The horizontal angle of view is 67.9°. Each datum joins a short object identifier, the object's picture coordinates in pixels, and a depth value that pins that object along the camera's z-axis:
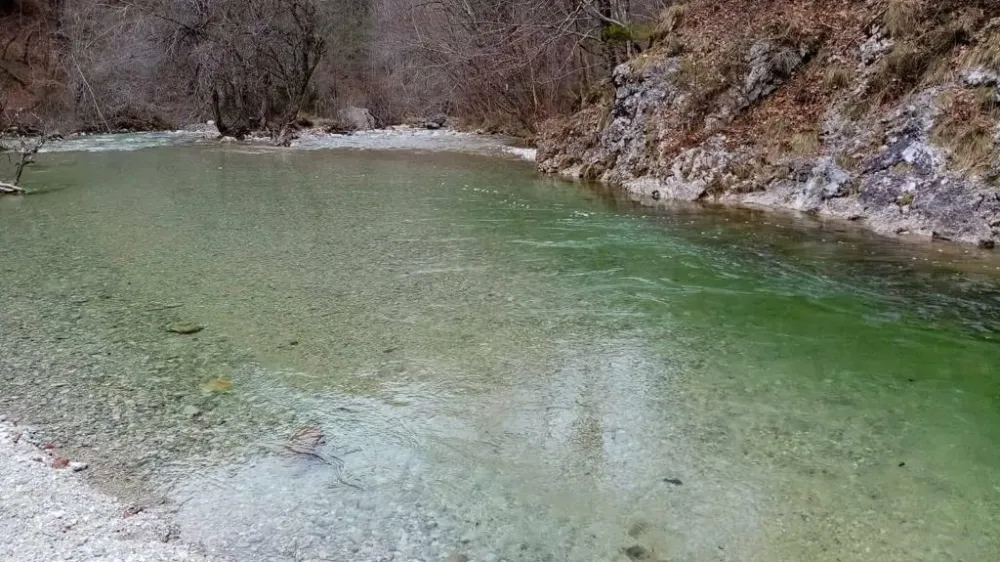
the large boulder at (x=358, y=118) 27.25
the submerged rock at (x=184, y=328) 5.05
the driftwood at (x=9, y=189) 11.07
